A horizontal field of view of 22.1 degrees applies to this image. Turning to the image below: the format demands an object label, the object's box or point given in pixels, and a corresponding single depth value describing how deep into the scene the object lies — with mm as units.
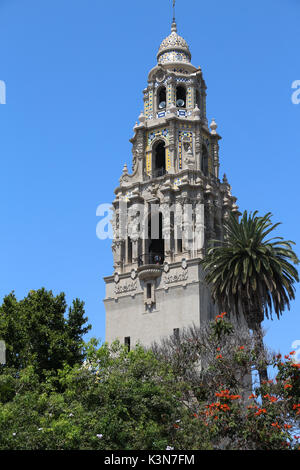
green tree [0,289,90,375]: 50519
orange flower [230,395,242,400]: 35906
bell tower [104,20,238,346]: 63156
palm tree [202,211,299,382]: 49438
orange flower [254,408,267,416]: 35406
